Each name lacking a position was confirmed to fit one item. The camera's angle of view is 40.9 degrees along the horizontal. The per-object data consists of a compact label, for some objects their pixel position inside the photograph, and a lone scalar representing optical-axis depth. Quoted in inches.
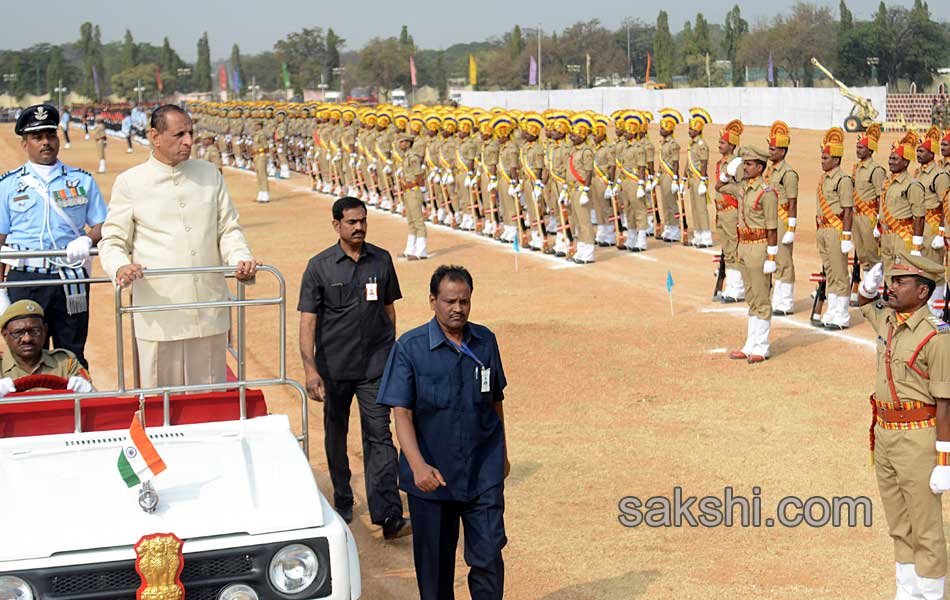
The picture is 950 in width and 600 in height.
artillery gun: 1616.6
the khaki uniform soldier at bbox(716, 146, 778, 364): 476.1
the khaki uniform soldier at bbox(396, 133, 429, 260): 796.6
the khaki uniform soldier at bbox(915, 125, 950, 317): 539.5
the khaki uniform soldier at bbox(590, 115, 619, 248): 824.3
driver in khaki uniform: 261.6
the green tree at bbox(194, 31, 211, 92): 5856.3
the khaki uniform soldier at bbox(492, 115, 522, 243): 858.8
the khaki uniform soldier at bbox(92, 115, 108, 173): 1737.6
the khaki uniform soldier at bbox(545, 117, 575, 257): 796.0
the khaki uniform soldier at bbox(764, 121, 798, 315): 516.7
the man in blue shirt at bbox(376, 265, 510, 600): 214.4
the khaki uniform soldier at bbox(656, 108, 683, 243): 805.2
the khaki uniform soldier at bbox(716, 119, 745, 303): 574.2
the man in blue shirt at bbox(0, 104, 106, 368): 303.6
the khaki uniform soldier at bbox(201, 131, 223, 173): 1287.5
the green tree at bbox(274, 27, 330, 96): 4562.0
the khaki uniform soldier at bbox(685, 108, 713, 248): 783.1
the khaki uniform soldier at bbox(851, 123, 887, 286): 571.5
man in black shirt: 293.3
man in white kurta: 248.8
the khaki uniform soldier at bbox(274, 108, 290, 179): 1585.9
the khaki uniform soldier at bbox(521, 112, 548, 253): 834.8
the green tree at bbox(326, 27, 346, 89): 4554.6
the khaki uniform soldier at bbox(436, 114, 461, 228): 956.6
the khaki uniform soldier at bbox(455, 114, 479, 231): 942.4
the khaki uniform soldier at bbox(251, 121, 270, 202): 1254.3
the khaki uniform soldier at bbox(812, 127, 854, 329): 537.0
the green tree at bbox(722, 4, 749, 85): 3043.8
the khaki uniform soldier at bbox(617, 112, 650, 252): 803.4
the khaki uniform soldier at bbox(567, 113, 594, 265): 755.4
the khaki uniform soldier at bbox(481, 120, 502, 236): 904.3
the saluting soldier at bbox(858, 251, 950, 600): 230.8
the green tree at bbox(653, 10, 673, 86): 3235.7
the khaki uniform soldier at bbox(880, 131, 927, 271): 534.3
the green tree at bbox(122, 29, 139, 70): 5846.5
